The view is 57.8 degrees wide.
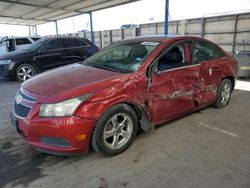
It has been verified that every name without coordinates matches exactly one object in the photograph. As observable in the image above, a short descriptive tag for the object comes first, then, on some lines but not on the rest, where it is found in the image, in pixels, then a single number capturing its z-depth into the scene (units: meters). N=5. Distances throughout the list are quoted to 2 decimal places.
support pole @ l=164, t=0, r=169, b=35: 10.31
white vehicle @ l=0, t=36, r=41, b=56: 10.87
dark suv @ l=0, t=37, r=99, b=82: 7.99
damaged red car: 2.49
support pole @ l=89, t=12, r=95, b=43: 16.98
